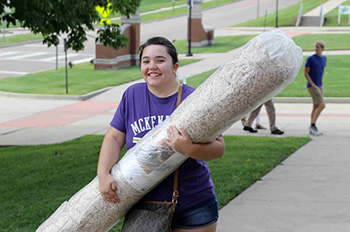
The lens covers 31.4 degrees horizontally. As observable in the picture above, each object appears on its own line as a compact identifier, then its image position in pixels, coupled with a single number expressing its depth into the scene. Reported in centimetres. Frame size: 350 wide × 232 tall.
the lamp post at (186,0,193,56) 3177
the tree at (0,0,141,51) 927
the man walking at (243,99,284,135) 1273
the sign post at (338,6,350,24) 4637
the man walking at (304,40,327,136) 1235
